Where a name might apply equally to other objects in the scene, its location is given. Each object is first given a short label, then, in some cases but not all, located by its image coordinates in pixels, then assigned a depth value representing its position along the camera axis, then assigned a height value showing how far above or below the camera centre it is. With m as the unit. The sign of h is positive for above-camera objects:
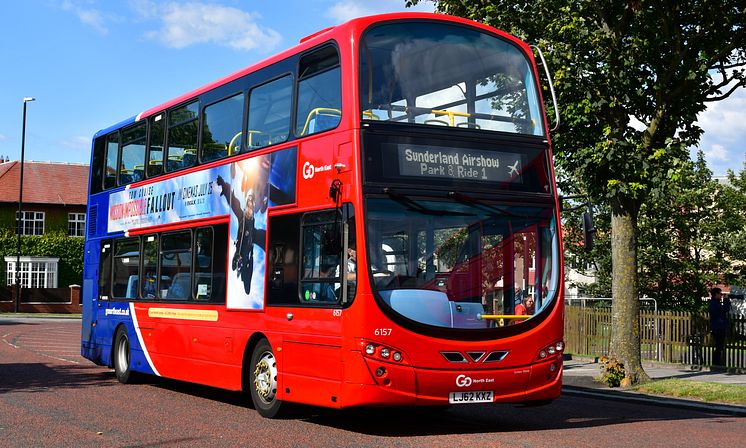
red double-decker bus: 11.02 +0.89
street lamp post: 56.81 +4.30
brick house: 66.25 +5.58
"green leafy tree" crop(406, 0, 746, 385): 18.05 +4.06
